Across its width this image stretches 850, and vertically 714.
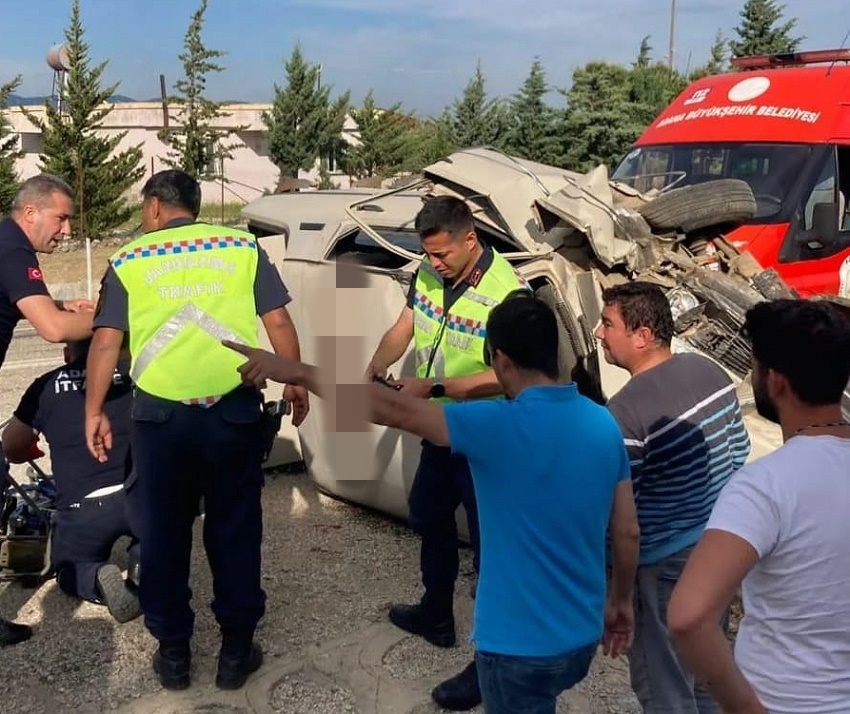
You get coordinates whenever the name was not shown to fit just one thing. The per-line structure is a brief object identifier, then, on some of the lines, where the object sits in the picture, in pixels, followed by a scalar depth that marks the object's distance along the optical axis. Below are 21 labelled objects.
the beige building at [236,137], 37.12
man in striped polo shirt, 2.69
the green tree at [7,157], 21.75
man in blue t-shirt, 2.18
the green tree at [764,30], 28.17
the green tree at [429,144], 32.28
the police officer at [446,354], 3.47
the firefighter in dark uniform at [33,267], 3.76
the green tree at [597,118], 27.11
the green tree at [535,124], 29.11
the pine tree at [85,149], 21.86
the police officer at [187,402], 3.36
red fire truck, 6.52
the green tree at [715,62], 32.16
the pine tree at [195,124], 26.36
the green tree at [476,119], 31.55
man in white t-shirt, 1.70
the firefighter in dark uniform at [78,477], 4.27
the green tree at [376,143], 33.16
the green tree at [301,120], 33.16
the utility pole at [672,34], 35.34
